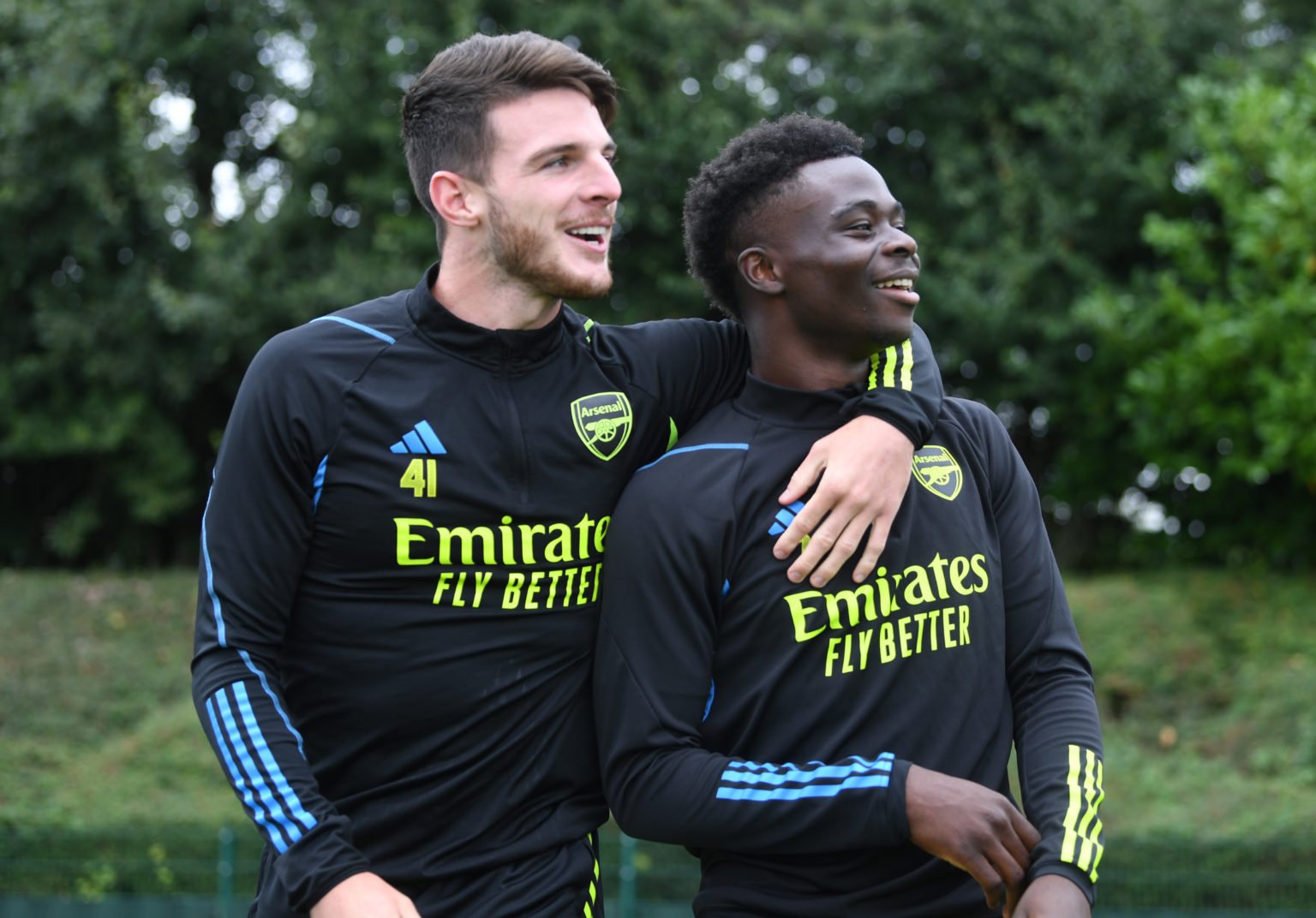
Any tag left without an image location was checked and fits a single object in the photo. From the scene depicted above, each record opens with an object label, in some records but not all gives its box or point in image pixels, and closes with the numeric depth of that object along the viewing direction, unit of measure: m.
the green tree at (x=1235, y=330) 11.95
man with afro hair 2.80
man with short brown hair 2.89
